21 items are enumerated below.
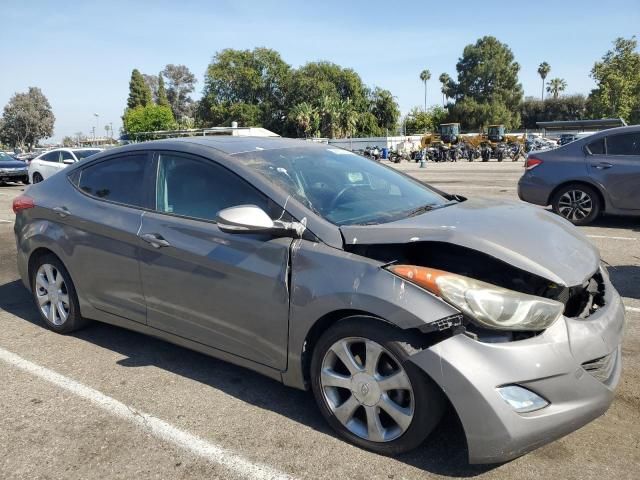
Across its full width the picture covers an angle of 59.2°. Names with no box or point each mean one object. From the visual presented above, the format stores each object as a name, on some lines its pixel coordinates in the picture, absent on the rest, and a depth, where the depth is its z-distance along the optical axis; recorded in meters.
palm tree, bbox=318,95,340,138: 72.38
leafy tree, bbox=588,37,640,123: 52.59
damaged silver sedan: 2.43
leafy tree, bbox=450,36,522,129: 87.56
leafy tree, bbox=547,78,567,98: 107.62
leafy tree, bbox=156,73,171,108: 109.84
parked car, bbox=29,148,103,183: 17.84
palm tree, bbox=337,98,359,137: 73.94
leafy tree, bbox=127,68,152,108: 101.38
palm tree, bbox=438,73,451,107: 93.25
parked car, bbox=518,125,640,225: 8.10
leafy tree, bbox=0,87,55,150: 91.75
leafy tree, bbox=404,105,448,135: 86.81
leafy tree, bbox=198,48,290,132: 76.62
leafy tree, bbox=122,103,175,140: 79.81
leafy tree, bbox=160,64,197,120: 120.06
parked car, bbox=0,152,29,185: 21.05
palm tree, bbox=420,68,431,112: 115.50
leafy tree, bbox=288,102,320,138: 71.06
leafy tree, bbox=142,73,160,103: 114.81
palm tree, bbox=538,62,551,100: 111.97
